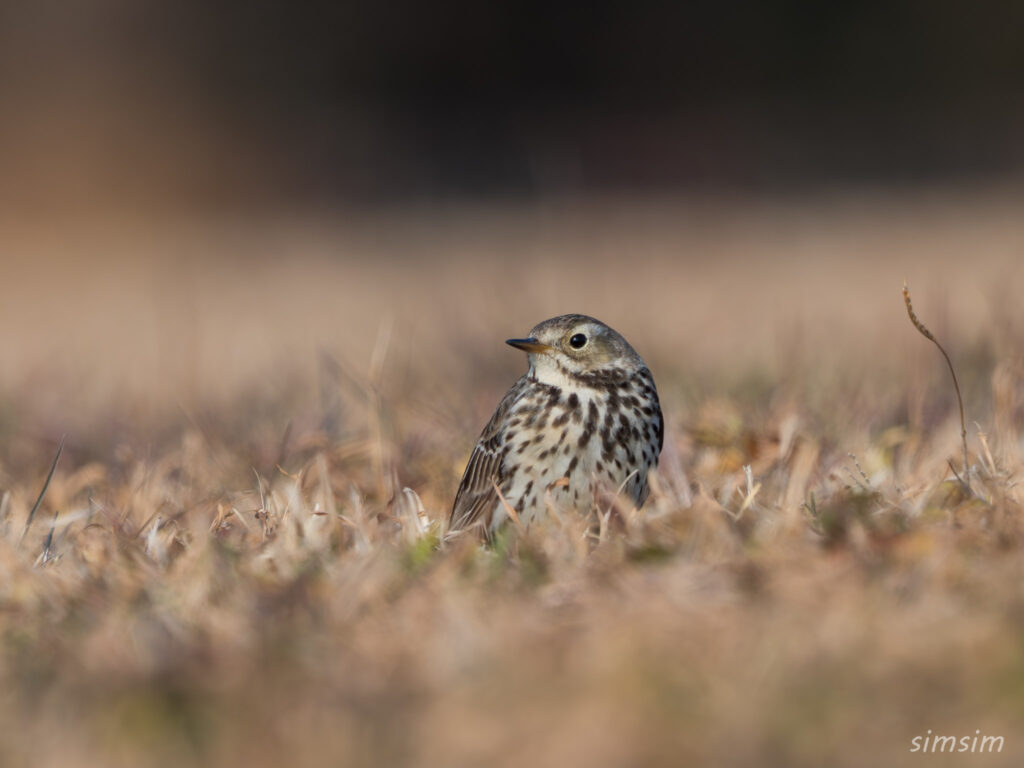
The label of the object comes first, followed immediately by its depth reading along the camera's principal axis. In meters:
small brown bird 7.39
